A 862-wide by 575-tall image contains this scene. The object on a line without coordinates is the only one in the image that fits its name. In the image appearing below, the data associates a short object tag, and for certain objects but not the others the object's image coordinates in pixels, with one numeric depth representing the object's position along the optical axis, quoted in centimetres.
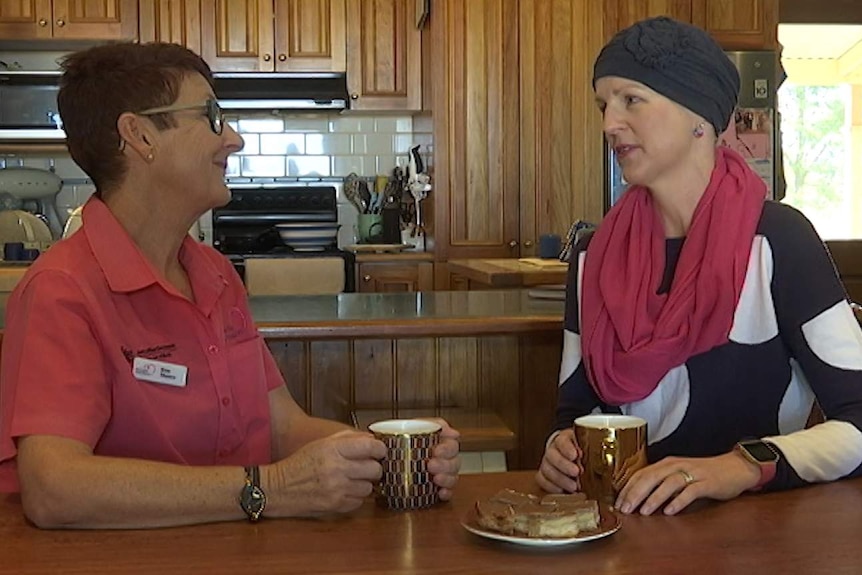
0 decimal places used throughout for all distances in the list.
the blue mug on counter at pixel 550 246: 450
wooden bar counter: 251
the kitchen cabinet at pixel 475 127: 513
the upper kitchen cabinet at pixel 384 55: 552
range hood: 547
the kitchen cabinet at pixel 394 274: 518
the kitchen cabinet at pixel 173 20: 544
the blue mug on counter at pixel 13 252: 475
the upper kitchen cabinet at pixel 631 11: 518
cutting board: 411
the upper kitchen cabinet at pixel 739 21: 529
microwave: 534
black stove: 552
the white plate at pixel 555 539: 115
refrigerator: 528
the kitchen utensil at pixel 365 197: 577
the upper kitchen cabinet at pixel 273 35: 546
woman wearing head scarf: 158
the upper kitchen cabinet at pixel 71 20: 539
